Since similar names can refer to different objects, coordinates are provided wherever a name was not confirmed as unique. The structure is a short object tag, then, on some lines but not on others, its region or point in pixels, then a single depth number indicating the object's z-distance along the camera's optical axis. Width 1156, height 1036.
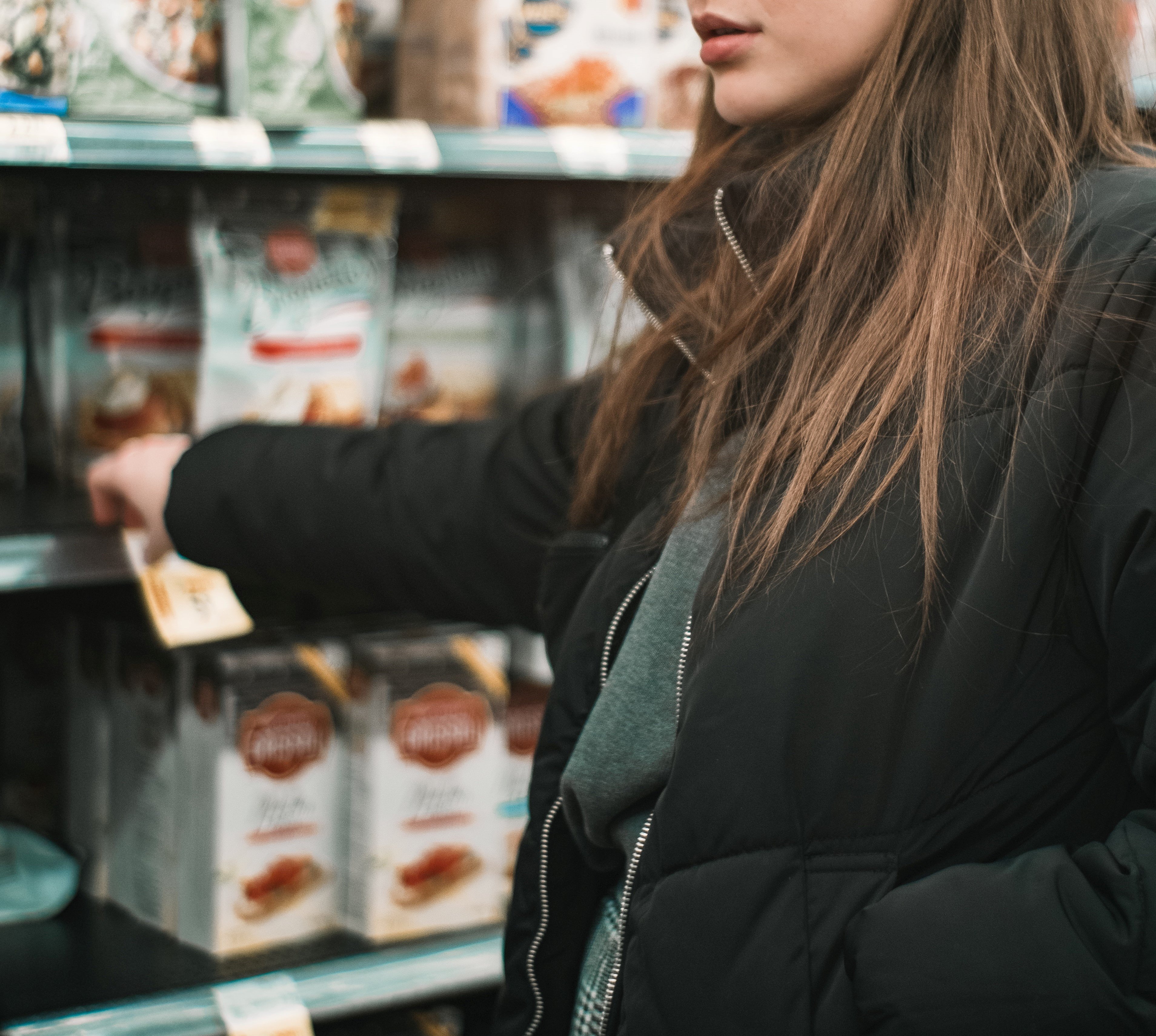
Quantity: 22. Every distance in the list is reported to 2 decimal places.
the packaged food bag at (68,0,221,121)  1.59
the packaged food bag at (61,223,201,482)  1.74
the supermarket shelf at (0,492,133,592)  1.62
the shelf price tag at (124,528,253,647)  1.60
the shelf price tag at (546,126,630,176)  1.70
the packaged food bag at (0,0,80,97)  1.58
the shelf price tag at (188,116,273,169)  1.59
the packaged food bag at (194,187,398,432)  1.71
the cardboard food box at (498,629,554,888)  1.84
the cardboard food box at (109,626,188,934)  1.75
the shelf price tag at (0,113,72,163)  1.53
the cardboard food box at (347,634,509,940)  1.77
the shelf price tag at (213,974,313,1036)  1.67
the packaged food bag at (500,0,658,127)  1.75
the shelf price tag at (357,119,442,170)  1.64
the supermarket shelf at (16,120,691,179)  1.57
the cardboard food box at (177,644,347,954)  1.73
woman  1.32
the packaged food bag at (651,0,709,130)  1.79
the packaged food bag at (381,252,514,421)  1.87
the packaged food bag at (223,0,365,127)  1.64
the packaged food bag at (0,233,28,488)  1.77
